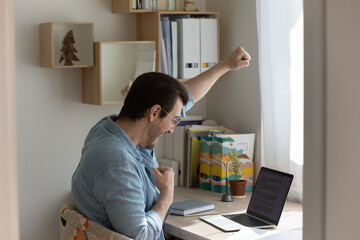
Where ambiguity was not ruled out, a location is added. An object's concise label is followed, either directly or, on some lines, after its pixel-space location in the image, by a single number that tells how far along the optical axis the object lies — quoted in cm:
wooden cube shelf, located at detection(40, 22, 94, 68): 276
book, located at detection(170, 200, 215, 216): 247
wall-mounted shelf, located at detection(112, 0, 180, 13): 287
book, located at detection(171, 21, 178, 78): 302
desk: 219
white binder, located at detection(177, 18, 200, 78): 303
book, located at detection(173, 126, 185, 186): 308
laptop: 231
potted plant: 279
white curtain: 268
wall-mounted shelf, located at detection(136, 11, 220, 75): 296
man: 163
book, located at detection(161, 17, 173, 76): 300
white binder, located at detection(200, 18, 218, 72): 309
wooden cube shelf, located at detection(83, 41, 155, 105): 287
